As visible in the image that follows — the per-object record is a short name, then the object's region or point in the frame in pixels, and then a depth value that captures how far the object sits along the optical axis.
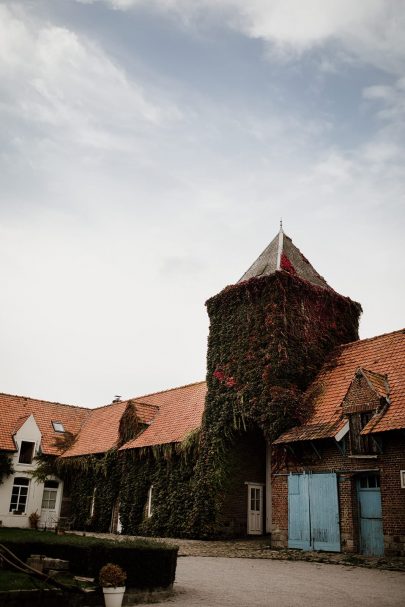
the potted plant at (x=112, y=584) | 8.30
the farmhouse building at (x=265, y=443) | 17.28
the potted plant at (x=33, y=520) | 30.73
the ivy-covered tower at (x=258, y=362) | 21.41
